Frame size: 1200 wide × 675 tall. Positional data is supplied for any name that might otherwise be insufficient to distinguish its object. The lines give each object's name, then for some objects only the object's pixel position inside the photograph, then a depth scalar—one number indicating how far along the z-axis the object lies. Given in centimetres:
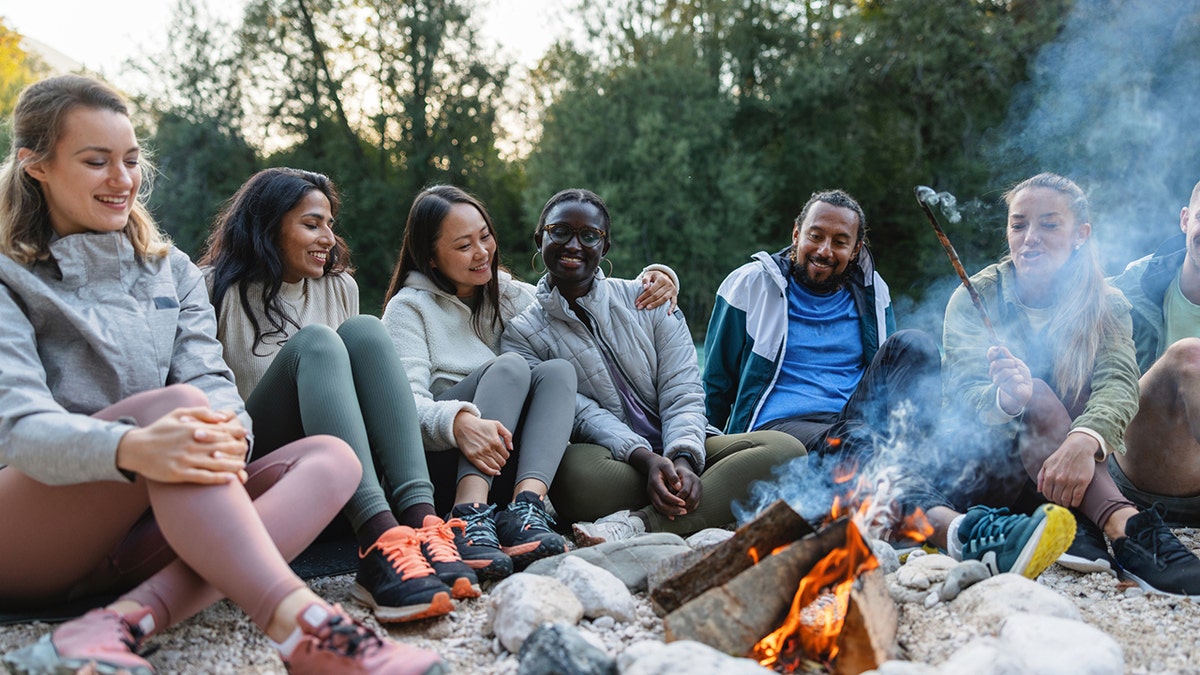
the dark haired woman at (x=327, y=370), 224
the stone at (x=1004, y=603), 204
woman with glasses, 301
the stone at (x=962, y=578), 226
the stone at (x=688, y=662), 161
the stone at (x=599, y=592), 218
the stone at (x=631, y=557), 245
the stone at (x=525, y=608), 199
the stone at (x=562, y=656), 169
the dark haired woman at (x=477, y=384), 263
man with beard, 348
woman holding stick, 269
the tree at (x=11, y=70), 1625
